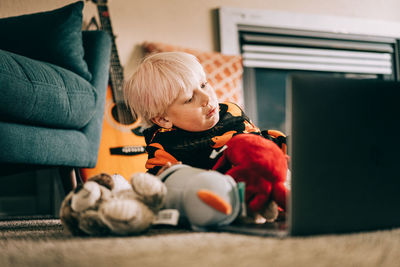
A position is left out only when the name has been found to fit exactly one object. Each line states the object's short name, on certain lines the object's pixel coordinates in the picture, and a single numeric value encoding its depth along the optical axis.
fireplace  2.22
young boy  0.82
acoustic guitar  1.50
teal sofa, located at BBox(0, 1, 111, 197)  0.95
